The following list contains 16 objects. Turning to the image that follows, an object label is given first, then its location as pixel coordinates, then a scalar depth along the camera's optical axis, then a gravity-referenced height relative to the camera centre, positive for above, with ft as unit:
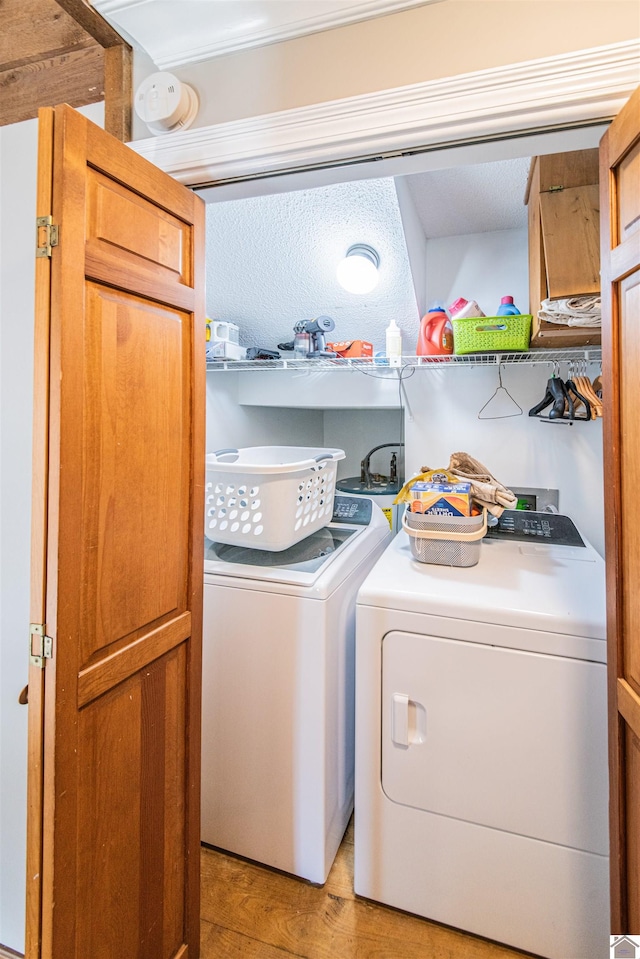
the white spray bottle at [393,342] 6.98 +2.24
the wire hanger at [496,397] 7.43 +1.49
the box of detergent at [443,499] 5.06 -0.06
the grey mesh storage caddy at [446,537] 5.06 -0.47
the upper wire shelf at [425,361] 6.32 +1.95
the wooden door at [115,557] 2.66 -0.42
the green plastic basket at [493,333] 5.98 +2.05
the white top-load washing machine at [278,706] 4.76 -2.22
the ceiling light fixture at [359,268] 6.61 +3.15
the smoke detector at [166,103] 3.65 +3.02
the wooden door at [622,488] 2.85 +0.04
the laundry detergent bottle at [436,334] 6.67 +2.24
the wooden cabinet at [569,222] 5.02 +2.97
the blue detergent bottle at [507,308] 6.13 +2.40
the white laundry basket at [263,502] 5.11 -0.10
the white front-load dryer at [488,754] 3.97 -2.30
